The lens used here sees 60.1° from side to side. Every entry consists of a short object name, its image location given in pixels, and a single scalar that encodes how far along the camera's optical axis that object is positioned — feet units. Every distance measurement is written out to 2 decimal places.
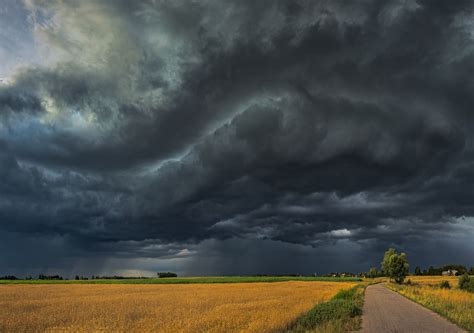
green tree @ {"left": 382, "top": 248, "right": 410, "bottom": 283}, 368.68
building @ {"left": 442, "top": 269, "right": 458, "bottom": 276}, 569.23
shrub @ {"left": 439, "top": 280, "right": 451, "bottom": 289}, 232.04
